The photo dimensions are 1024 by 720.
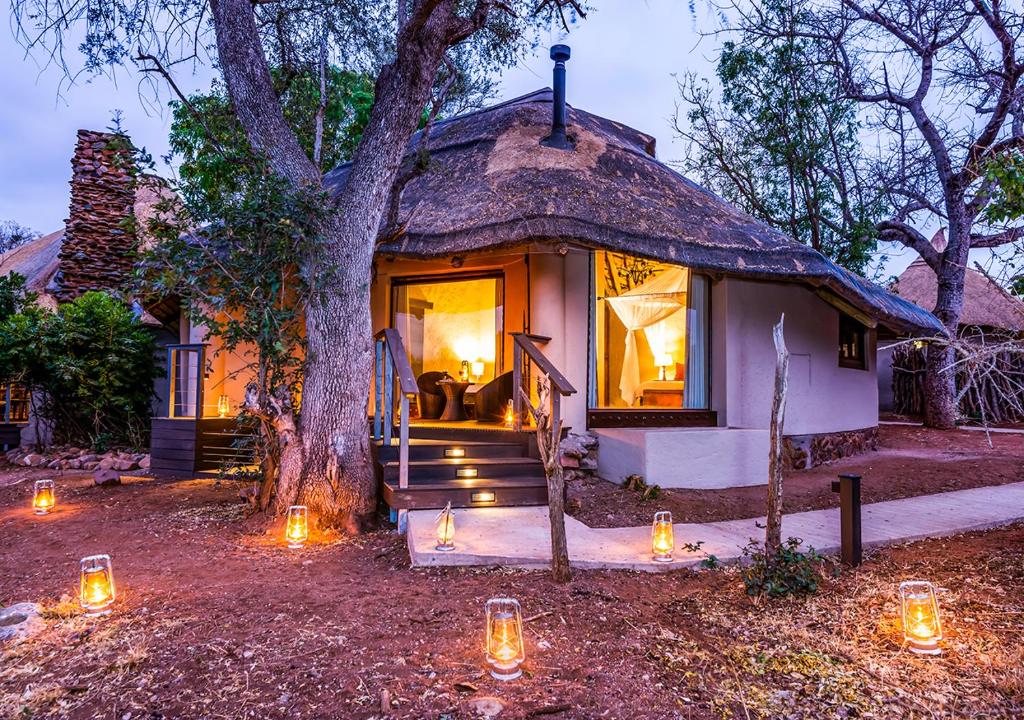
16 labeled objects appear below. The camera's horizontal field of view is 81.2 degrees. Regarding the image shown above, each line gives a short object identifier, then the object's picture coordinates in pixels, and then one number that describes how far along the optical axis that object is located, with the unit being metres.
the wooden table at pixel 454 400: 7.82
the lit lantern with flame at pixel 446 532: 3.91
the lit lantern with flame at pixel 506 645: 2.43
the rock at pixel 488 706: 2.19
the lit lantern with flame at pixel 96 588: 3.13
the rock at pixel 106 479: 6.87
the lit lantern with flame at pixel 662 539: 3.89
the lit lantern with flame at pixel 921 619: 2.68
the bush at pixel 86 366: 8.69
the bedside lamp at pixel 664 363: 9.34
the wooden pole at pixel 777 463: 3.43
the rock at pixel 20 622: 2.87
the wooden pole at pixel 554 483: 3.37
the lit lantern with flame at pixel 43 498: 5.60
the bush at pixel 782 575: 3.32
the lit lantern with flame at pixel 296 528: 4.41
